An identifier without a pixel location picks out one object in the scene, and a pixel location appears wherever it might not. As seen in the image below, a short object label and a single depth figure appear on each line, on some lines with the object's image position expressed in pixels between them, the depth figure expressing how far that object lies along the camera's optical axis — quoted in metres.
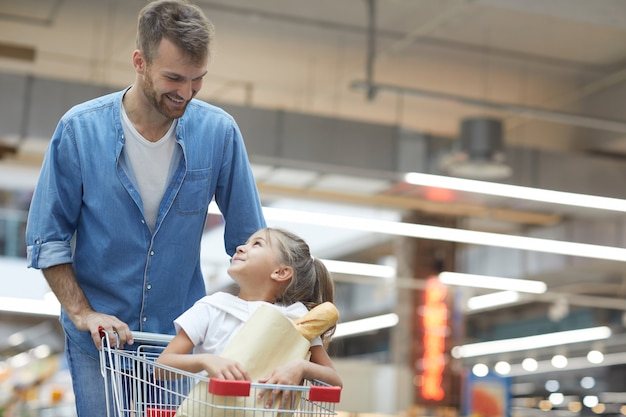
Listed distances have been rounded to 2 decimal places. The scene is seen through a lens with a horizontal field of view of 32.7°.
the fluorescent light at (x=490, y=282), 14.52
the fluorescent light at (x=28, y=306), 13.96
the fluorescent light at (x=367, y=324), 16.23
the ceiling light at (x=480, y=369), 20.42
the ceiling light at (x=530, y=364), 20.78
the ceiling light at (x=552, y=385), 20.32
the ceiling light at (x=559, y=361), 20.03
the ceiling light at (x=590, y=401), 17.49
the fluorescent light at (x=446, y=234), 10.73
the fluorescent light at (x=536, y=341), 18.47
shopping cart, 1.84
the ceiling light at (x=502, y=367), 20.64
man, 2.27
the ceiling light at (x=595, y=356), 19.36
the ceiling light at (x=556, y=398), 18.58
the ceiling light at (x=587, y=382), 19.75
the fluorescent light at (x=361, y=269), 14.28
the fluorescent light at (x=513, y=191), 9.17
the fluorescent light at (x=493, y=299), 16.62
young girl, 1.95
